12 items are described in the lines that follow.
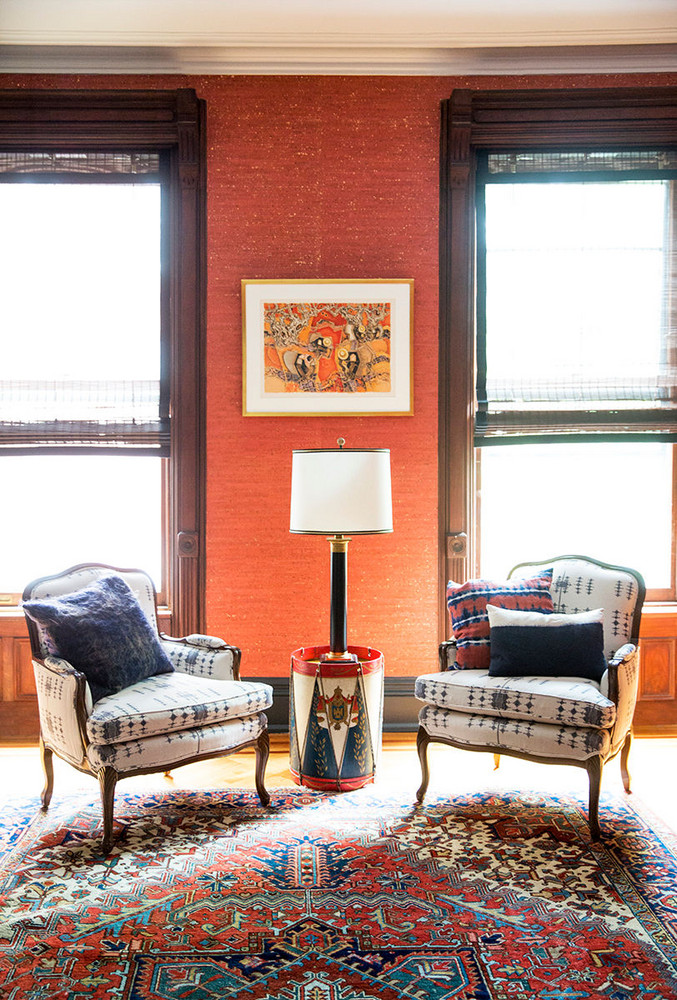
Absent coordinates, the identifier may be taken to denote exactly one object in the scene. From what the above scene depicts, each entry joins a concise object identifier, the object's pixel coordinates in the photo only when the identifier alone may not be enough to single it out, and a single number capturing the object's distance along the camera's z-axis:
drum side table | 3.46
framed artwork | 4.32
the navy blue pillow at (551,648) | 3.41
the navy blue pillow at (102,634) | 3.21
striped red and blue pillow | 3.62
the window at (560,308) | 4.38
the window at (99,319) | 4.34
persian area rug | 2.26
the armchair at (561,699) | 3.10
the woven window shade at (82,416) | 4.35
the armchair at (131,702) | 3.04
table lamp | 3.48
